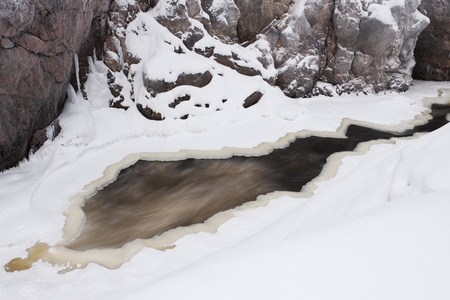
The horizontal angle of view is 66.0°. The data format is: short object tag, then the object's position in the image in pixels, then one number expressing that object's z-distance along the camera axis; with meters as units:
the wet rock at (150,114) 13.16
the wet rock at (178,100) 13.55
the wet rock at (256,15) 16.97
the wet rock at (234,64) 15.44
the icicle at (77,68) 11.72
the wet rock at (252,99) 14.78
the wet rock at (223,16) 15.99
